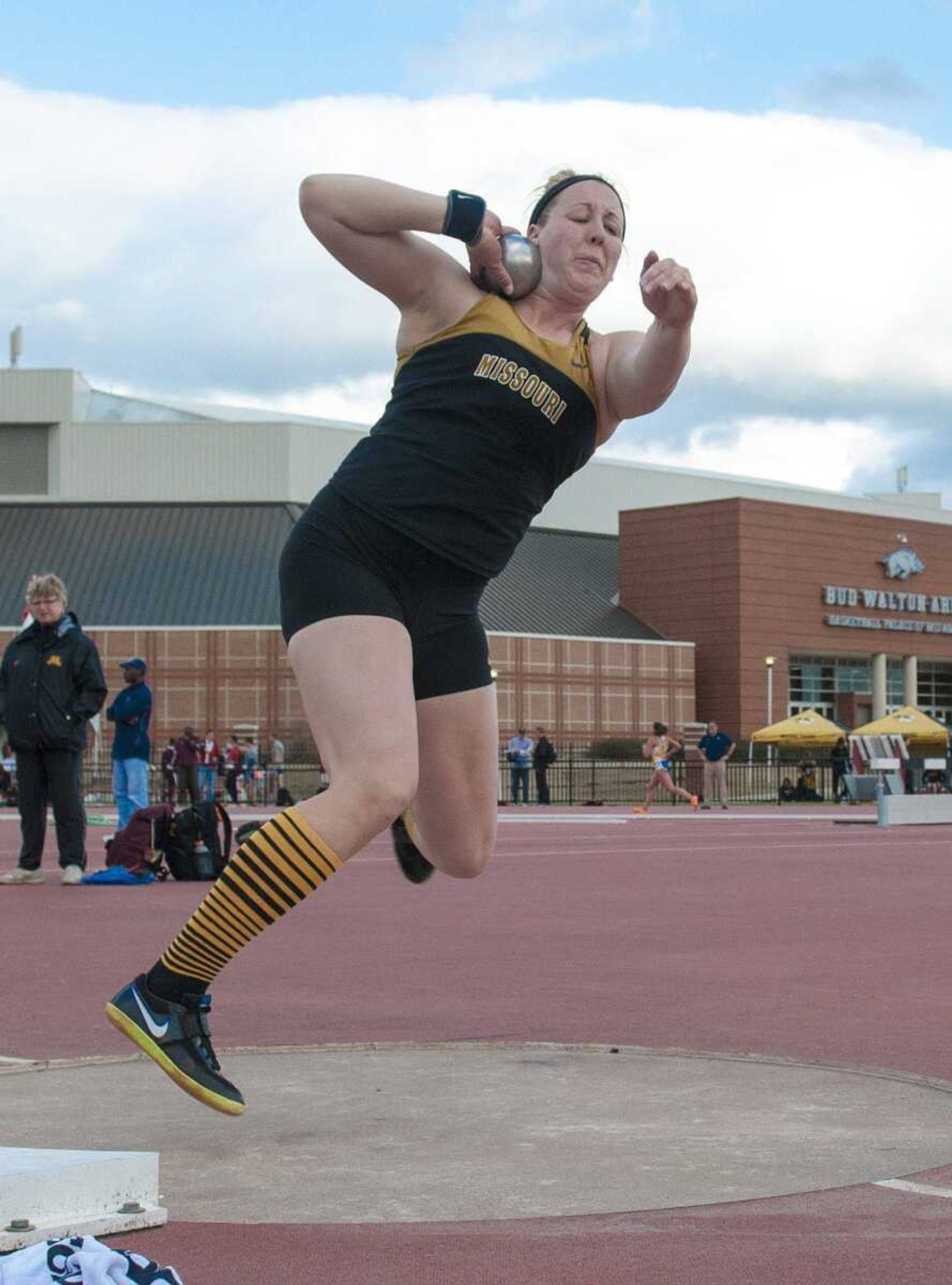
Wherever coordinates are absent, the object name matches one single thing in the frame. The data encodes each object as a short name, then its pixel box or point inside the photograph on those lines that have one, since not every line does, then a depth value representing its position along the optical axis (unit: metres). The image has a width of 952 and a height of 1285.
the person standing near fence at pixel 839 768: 43.19
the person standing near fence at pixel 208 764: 40.16
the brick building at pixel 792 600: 75.00
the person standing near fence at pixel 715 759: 38.81
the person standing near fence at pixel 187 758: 29.15
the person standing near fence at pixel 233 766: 43.06
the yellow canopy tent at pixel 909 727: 47.59
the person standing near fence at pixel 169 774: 27.00
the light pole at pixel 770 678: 69.19
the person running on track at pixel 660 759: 33.56
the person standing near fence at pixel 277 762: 43.47
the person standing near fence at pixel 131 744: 16.05
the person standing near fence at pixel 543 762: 41.56
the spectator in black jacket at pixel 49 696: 12.86
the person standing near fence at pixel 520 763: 41.22
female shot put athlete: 4.18
